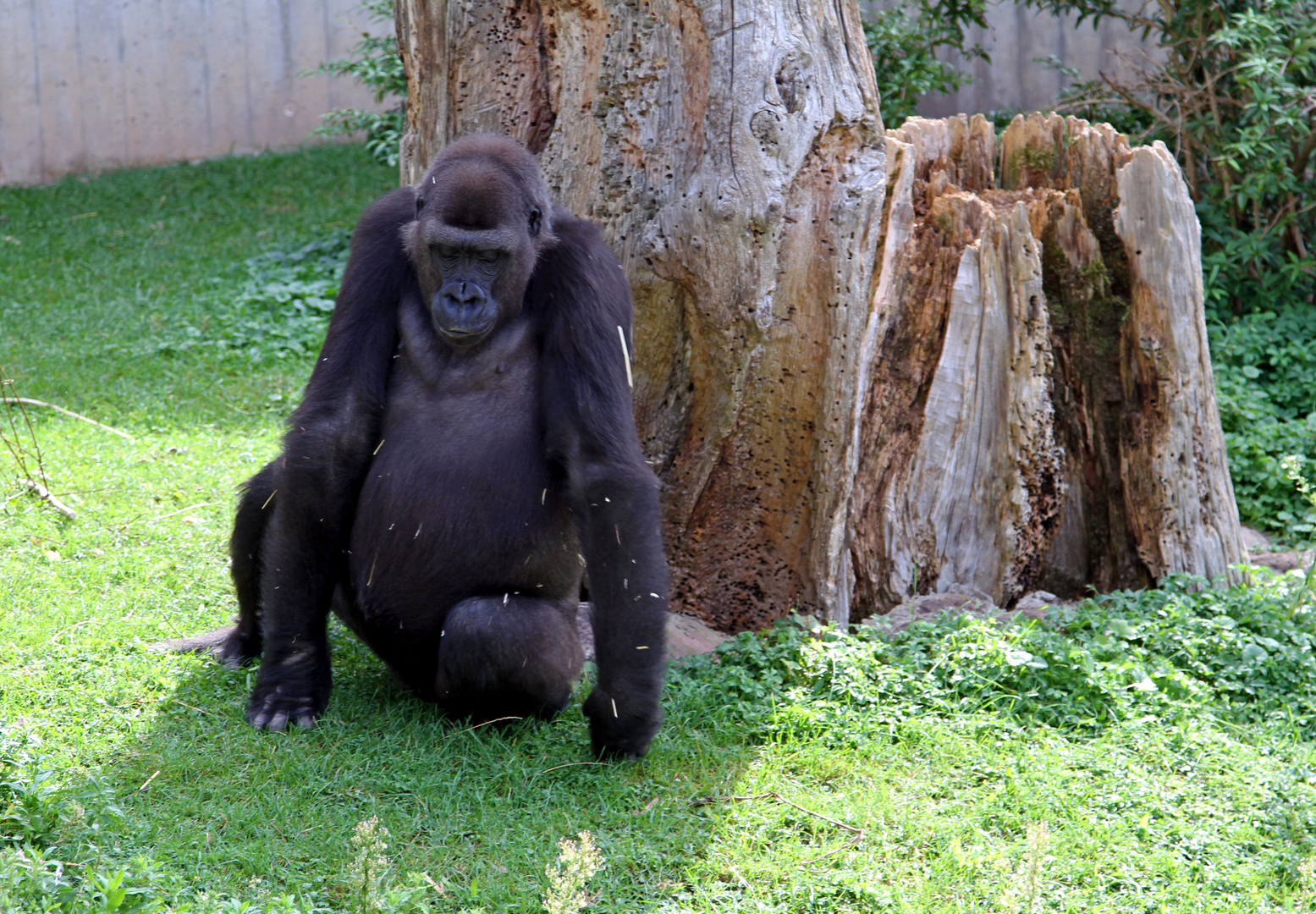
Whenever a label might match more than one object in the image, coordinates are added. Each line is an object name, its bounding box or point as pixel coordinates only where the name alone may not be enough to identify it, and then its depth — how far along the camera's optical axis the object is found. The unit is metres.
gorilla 6.07
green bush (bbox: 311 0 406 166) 17.25
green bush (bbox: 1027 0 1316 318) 13.23
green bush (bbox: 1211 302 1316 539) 11.39
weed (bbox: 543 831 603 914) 4.43
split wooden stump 9.20
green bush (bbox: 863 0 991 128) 16.27
